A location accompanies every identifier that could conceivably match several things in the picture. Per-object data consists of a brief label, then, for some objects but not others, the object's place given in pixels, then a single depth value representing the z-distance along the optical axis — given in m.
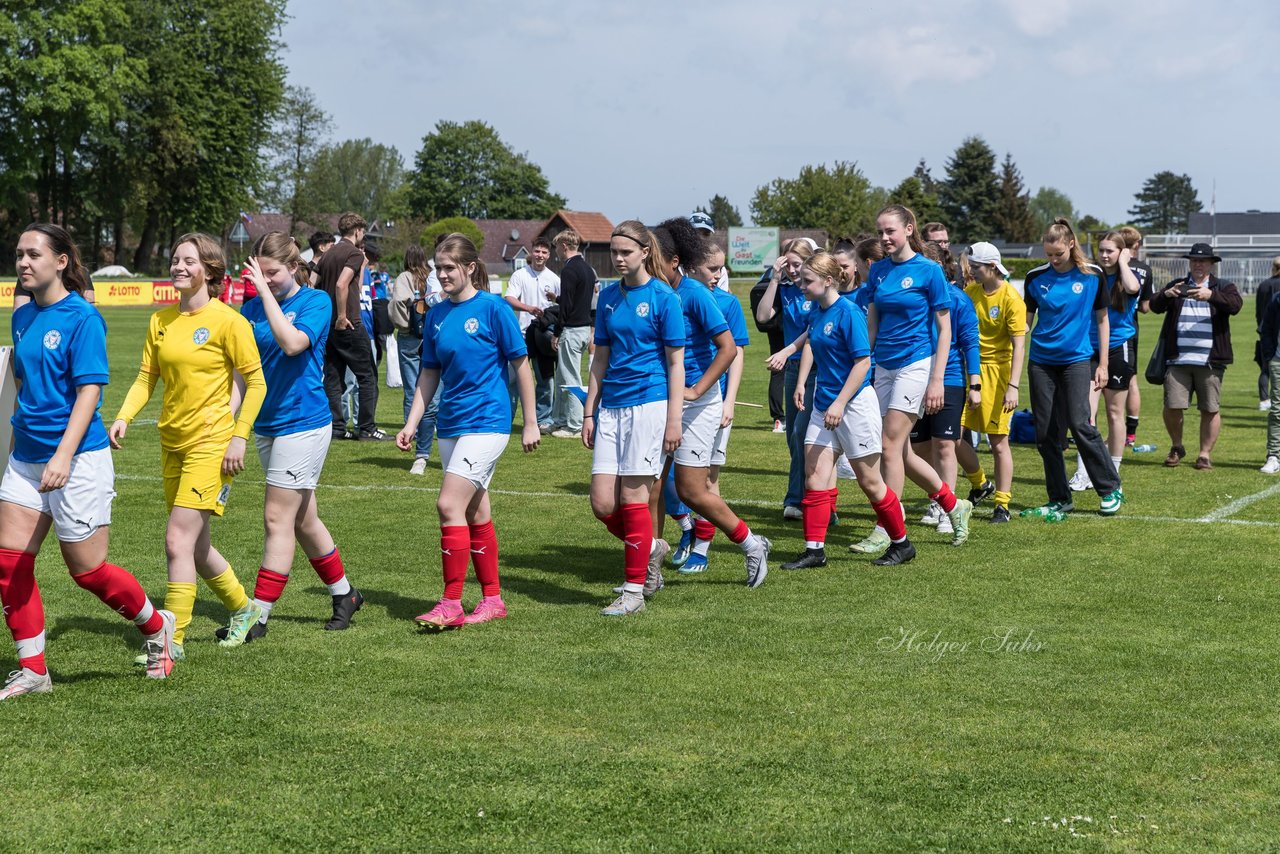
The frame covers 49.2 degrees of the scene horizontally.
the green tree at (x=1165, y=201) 187.12
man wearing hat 12.62
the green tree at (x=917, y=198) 94.56
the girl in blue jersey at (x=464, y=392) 6.72
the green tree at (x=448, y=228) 98.68
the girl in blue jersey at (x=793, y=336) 9.95
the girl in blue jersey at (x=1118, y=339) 11.34
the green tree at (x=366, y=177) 150.00
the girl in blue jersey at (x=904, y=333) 8.52
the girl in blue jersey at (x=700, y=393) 7.33
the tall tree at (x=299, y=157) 106.94
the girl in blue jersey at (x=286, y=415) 6.46
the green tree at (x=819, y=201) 106.21
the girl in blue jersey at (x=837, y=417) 7.98
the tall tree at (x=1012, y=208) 112.12
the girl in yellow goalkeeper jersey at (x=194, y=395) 5.97
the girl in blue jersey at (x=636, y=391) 6.98
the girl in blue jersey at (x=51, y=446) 5.34
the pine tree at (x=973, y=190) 111.39
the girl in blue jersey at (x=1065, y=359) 9.65
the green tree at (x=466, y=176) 135.00
